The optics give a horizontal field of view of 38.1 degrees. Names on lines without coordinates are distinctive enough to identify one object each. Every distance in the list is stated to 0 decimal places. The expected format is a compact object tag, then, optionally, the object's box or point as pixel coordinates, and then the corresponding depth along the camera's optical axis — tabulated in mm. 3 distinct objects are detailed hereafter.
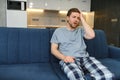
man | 1858
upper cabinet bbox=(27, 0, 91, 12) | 5541
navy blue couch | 1958
